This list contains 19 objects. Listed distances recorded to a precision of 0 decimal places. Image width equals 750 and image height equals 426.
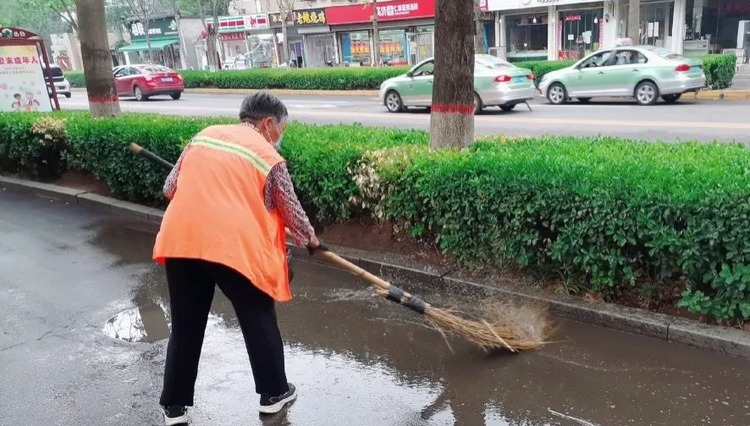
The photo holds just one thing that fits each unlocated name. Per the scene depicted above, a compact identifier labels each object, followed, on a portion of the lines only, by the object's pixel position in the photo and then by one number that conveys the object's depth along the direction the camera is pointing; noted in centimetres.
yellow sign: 1105
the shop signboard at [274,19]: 3684
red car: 2462
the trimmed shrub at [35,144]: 851
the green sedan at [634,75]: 1401
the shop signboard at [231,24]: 3969
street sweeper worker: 282
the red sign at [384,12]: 2917
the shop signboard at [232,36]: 4100
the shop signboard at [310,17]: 3335
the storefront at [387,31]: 2978
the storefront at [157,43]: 4659
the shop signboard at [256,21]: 3825
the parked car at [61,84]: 2688
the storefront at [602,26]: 2283
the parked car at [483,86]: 1451
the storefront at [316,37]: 3372
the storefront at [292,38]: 3653
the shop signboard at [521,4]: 2464
